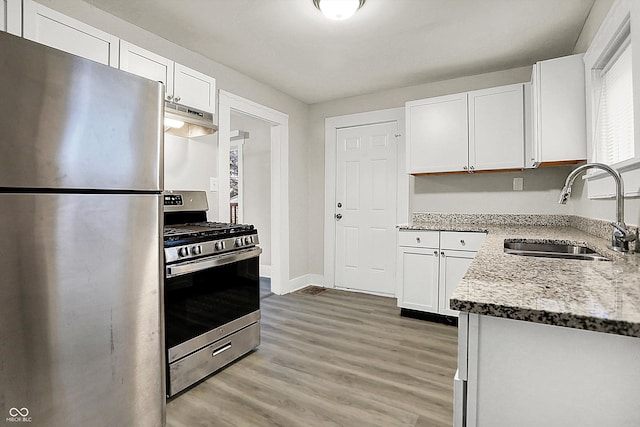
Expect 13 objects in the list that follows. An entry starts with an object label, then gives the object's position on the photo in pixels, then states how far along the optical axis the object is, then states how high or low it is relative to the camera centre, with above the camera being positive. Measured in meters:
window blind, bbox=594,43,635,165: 1.52 +0.54
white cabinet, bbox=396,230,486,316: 2.86 -0.47
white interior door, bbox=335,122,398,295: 3.87 +0.08
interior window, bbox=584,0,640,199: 1.34 +0.61
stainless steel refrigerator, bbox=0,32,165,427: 0.98 -0.10
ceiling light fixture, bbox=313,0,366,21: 2.05 +1.31
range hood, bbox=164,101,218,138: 1.93 +0.61
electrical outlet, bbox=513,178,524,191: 3.18 +0.29
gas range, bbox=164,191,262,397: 1.80 -0.50
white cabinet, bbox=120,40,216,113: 1.88 +0.87
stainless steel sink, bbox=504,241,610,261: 1.62 -0.20
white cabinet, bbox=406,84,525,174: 2.92 +0.78
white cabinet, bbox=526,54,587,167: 2.33 +0.75
